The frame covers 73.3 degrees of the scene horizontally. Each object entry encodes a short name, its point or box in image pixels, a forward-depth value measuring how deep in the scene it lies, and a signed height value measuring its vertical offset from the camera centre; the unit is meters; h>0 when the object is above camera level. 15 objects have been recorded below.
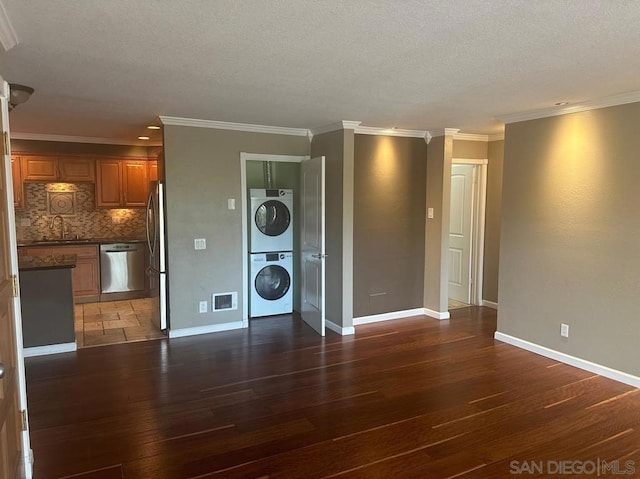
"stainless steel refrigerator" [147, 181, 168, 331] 4.65 -0.46
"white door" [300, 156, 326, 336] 4.82 -0.43
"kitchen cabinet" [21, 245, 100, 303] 6.31 -1.00
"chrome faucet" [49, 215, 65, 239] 6.60 -0.28
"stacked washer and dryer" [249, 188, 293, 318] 5.47 -0.59
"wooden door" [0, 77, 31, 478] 1.94 -0.63
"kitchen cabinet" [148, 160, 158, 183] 6.88 +0.58
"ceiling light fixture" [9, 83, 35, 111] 3.04 +0.81
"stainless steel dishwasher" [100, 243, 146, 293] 6.48 -0.93
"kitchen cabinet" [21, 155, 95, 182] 6.14 +0.54
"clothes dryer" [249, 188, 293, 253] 5.45 -0.18
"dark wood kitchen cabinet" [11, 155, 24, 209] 6.02 +0.34
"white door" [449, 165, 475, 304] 6.24 -0.38
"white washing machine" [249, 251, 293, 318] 5.55 -1.02
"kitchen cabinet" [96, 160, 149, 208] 6.60 +0.35
